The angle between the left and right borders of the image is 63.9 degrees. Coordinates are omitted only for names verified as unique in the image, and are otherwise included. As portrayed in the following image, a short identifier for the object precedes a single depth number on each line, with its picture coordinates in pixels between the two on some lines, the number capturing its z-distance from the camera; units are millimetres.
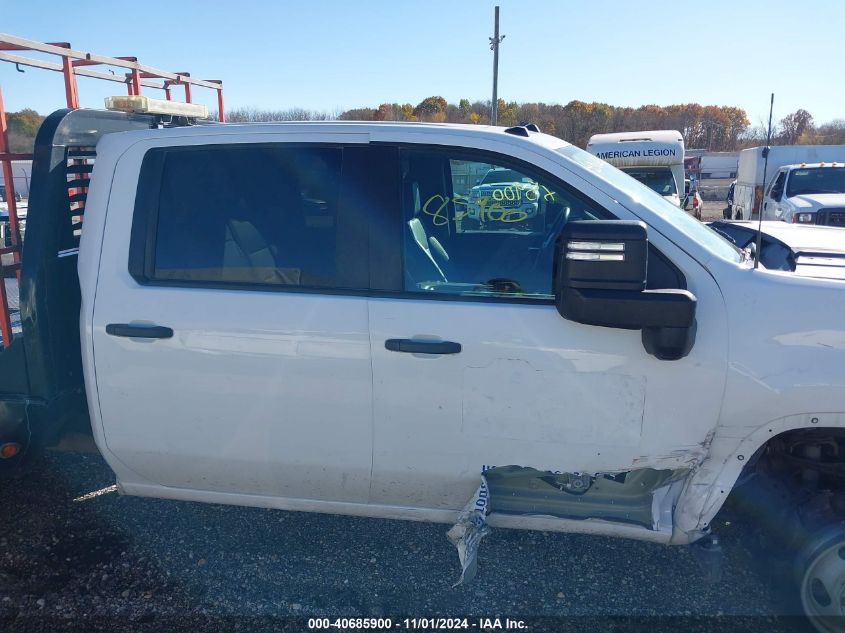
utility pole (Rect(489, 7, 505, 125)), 23628
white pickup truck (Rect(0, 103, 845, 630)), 2459
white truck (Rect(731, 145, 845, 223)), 15945
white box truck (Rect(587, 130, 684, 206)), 14539
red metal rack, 3201
